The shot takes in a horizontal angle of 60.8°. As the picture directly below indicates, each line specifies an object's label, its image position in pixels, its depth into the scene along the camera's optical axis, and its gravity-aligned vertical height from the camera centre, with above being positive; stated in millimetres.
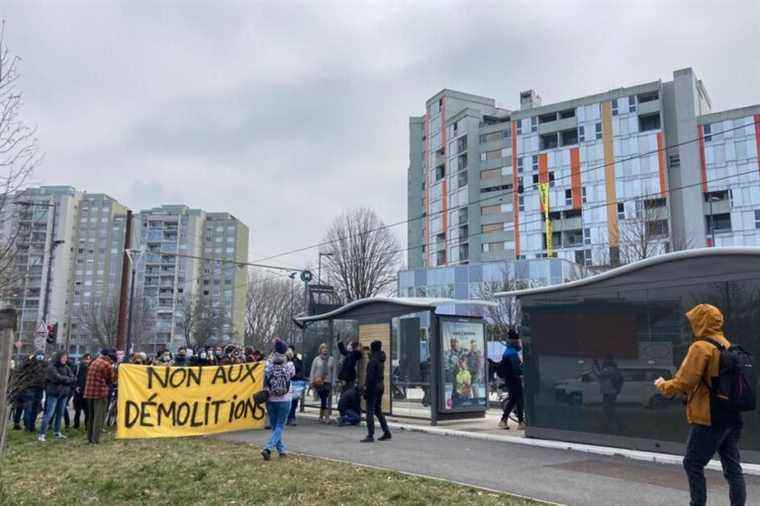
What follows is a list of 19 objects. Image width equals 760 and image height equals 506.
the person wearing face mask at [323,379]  15750 -590
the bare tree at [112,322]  63281 +3467
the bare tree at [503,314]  38406 +2637
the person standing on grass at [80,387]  15141 -794
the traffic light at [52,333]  30016 +940
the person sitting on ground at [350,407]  14812 -1177
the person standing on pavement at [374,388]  11578 -579
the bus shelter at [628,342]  9375 +247
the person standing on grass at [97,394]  12859 -805
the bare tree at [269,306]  67231 +5129
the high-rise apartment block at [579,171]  66625 +21052
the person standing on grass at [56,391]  13828 -815
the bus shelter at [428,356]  14695 -6
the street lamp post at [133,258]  28516 +4291
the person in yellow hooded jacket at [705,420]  5773 -550
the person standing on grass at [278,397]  10078 -653
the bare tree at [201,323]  69938 +3436
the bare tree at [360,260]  47500 +6957
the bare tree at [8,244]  8359 +1421
